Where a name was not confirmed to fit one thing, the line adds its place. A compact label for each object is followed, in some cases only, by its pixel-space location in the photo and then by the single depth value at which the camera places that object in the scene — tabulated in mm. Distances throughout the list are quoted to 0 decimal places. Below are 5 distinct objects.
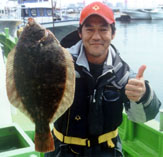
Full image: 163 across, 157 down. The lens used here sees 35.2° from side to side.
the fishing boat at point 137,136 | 3201
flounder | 1712
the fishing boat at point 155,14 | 54000
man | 2283
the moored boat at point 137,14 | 55219
